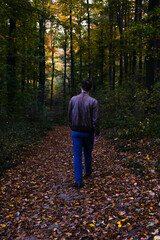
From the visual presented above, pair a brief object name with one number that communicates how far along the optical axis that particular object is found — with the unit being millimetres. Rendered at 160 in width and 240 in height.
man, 4617
